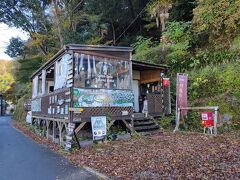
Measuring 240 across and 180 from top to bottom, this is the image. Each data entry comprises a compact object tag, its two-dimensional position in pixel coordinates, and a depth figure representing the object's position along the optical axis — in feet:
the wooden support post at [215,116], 22.87
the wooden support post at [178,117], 27.17
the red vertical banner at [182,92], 27.75
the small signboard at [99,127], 22.81
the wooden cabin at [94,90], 22.83
